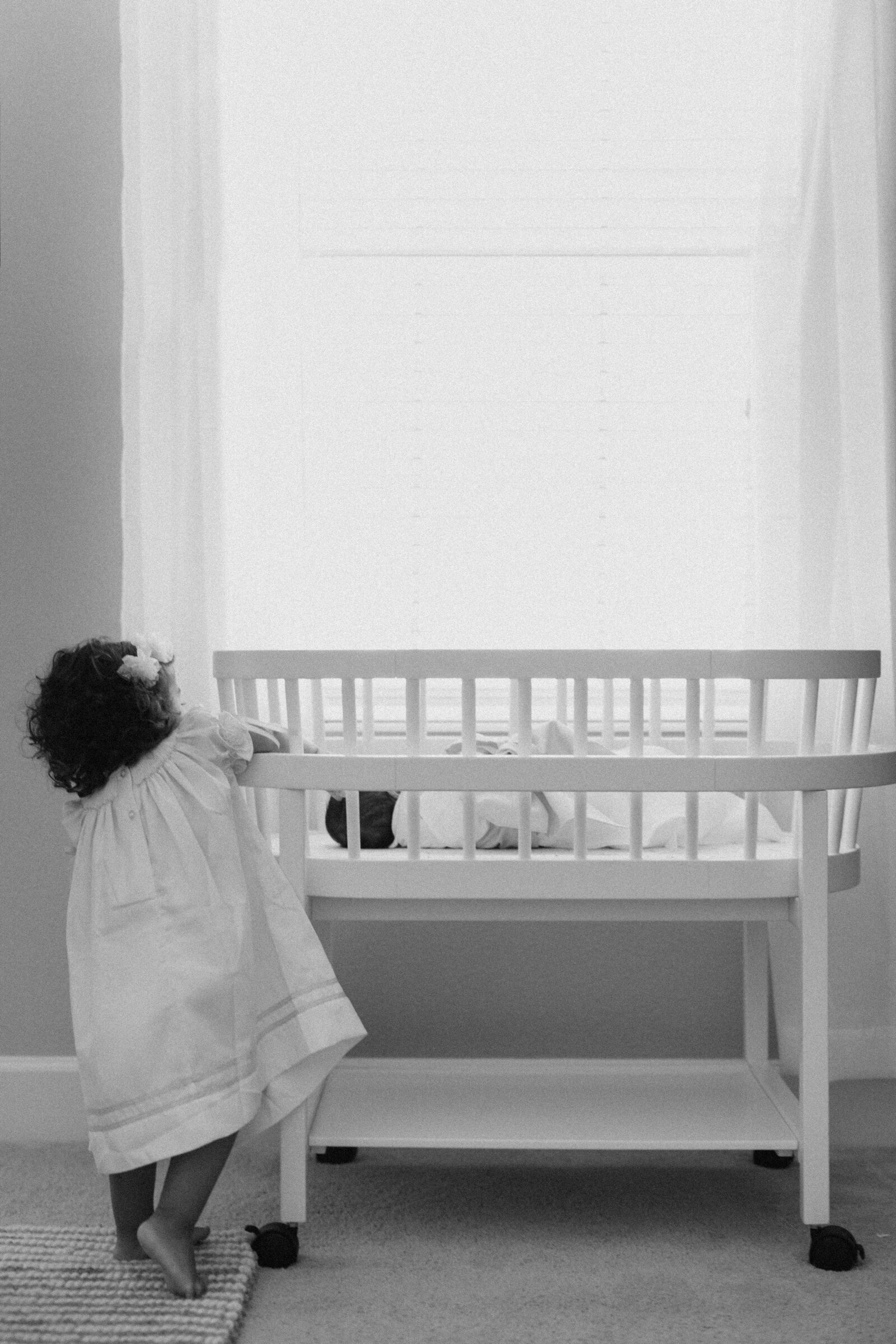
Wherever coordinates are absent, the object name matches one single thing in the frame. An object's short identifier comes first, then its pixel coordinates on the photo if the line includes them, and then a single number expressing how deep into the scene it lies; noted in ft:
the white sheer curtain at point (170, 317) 6.12
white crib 4.62
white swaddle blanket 5.12
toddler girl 4.52
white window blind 6.73
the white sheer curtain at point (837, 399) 6.03
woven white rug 4.22
